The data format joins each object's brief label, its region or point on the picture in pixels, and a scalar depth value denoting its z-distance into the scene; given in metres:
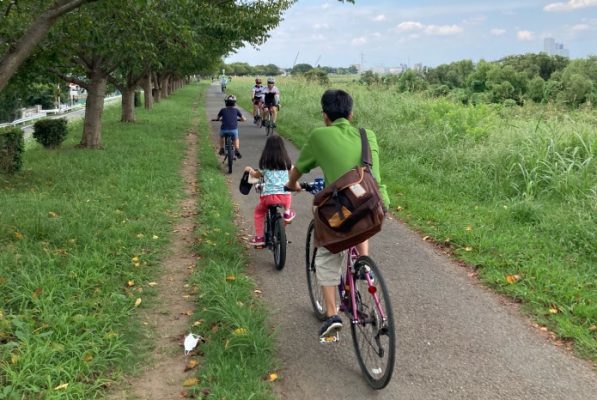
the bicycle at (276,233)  5.44
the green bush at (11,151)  9.30
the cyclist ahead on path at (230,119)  11.08
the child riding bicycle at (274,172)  5.59
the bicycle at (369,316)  3.19
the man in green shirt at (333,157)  3.37
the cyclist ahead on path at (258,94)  18.80
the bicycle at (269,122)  17.41
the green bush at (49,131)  12.81
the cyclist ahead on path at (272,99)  16.98
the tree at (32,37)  5.43
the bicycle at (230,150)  10.92
